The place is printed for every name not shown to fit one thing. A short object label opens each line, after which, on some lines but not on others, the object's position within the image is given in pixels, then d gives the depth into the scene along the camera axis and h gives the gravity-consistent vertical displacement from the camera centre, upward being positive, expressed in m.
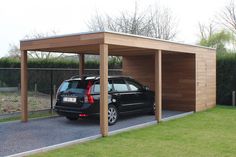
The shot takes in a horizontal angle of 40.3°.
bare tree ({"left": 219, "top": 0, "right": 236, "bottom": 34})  31.75 +6.28
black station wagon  9.28 -0.54
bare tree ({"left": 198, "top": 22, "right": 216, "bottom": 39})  34.72 +5.37
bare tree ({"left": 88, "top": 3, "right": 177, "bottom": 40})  26.50 +4.95
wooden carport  8.16 +0.94
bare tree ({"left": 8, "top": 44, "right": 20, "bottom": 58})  36.41 +3.39
